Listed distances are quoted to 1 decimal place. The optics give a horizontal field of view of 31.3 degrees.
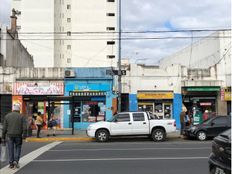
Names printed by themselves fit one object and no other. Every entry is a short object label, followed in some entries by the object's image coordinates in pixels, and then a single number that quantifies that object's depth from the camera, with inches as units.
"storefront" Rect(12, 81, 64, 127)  1186.0
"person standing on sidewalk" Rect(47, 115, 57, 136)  986.1
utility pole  1033.2
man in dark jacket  460.1
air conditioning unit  1192.8
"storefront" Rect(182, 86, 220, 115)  1217.1
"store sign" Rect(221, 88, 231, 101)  1195.3
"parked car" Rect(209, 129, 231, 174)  274.8
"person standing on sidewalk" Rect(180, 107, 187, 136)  960.3
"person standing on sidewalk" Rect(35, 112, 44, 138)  928.5
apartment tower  3009.4
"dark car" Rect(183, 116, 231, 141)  866.1
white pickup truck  855.1
